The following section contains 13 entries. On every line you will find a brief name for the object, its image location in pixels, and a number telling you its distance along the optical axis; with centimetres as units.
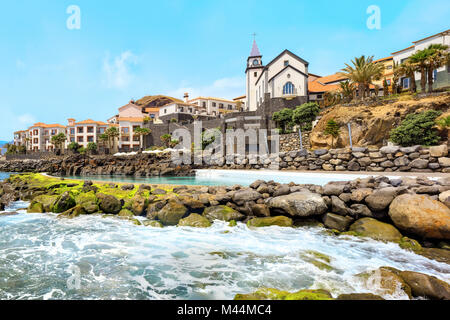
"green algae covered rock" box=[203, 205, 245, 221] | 796
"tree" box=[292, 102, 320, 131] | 3092
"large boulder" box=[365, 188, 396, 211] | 671
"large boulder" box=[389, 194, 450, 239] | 552
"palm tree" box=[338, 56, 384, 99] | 2820
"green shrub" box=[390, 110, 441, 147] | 1647
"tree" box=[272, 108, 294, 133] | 3441
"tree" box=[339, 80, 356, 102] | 3130
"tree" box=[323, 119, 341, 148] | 2369
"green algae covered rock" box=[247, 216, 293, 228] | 719
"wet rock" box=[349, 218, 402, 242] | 601
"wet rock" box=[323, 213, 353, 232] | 687
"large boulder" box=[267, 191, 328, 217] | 721
